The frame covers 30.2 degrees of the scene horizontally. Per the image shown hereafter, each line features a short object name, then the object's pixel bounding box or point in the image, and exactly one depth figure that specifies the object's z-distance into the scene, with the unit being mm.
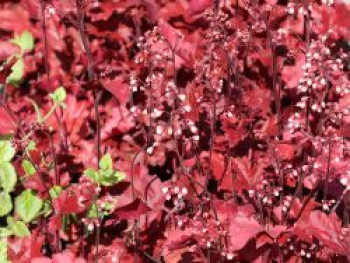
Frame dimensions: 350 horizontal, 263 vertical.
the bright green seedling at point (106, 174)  1980
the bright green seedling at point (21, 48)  2686
